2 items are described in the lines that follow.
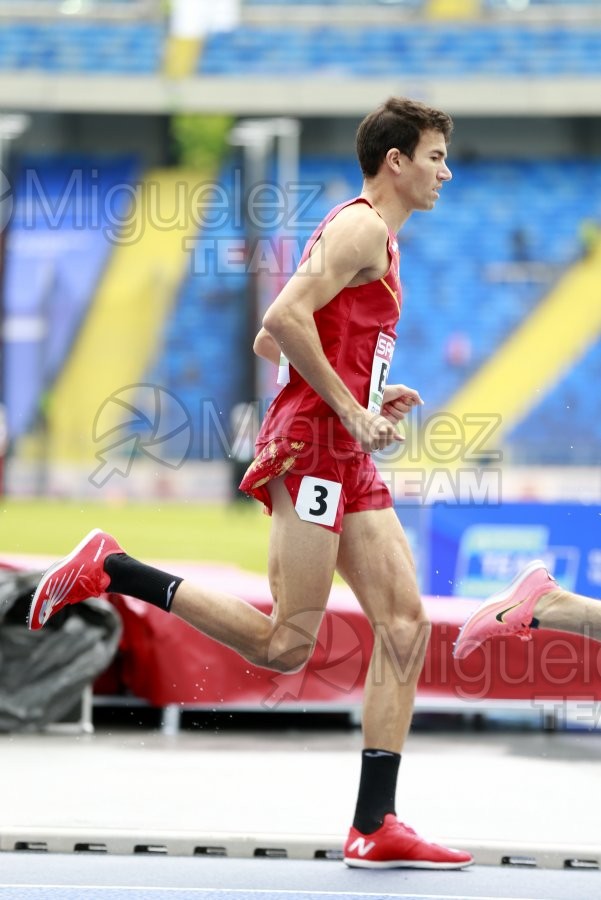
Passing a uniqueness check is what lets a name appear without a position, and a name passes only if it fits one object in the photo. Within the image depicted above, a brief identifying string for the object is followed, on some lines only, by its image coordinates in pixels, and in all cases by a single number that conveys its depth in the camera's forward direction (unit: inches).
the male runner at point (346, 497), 302.4
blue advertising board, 638.5
